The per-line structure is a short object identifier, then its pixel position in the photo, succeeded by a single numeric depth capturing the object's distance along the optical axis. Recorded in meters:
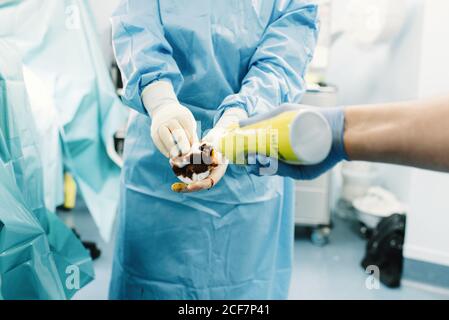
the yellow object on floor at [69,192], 2.10
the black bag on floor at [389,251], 1.71
